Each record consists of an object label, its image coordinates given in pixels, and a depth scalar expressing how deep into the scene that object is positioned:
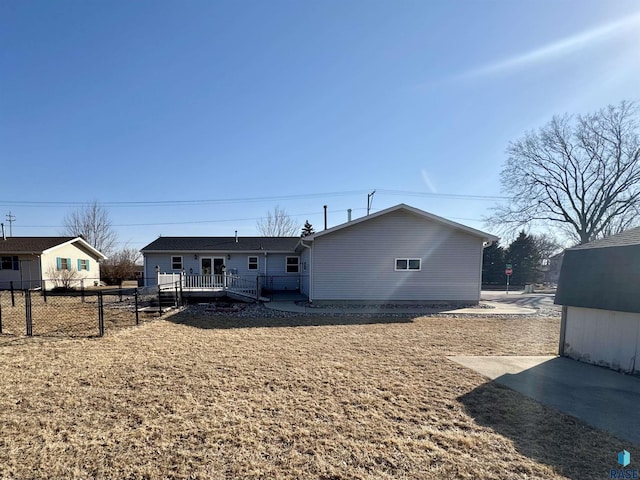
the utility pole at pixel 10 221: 37.66
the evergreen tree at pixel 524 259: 37.53
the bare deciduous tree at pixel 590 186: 22.97
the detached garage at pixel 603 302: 4.95
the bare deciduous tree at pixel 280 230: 38.38
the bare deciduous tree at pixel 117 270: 26.88
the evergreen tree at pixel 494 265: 38.59
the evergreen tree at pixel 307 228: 37.43
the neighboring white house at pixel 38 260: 19.47
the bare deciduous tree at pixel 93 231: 33.47
